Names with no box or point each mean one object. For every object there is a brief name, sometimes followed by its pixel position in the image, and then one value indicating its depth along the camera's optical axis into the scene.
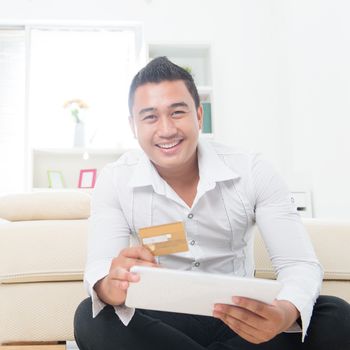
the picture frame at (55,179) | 3.73
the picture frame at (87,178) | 3.76
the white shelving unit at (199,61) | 3.88
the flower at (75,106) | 3.81
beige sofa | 1.47
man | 1.01
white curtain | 3.84
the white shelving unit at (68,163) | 3.80
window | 3.88
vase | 3.78
